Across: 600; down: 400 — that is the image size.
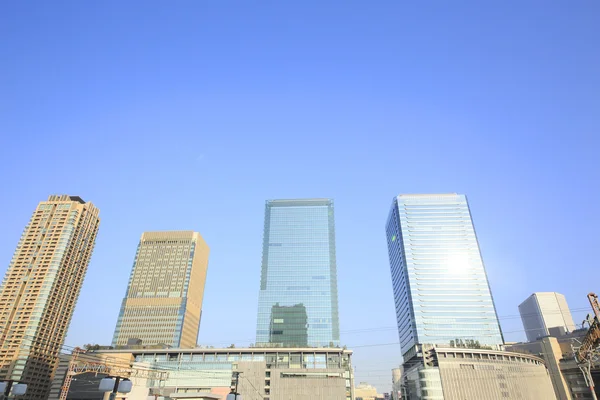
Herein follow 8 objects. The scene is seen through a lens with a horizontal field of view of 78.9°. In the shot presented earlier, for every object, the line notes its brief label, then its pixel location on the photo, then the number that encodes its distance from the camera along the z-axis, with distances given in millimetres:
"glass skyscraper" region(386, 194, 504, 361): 131375
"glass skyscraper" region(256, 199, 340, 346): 151250
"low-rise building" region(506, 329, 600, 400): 105750
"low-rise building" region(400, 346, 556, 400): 99119
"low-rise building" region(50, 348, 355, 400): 85625
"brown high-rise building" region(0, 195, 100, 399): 134500
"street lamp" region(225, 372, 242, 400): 33625
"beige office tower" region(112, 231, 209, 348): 166125
